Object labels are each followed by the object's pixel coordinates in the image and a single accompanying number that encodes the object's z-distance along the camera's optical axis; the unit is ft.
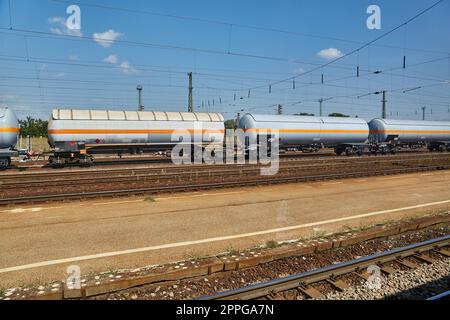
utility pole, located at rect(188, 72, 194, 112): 127.13
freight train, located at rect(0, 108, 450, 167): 73.56
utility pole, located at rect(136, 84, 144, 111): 161.23
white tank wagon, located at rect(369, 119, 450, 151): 120.67
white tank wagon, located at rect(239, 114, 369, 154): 94.12
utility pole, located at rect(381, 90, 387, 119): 174.50
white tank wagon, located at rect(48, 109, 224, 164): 73.77
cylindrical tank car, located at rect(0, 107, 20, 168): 67.00
